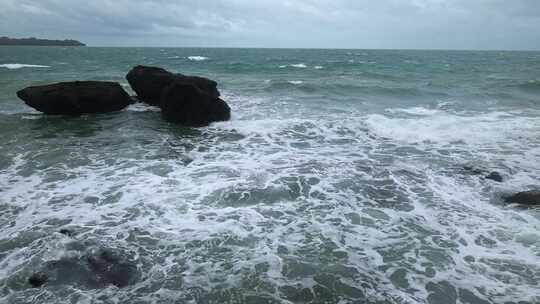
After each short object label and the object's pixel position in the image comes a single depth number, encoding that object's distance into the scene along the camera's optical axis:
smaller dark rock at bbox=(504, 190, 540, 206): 8.31
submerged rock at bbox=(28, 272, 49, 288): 5.45
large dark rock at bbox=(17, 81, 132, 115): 16.34
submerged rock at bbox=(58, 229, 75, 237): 6.74
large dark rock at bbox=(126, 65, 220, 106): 17.62
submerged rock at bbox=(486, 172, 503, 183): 9.78
